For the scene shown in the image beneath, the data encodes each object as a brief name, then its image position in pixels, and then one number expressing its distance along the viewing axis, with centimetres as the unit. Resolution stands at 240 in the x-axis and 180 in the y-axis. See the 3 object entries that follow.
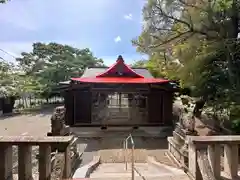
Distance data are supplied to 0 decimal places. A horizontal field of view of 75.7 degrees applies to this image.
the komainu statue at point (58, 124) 417
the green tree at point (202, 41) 566
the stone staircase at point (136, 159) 332
